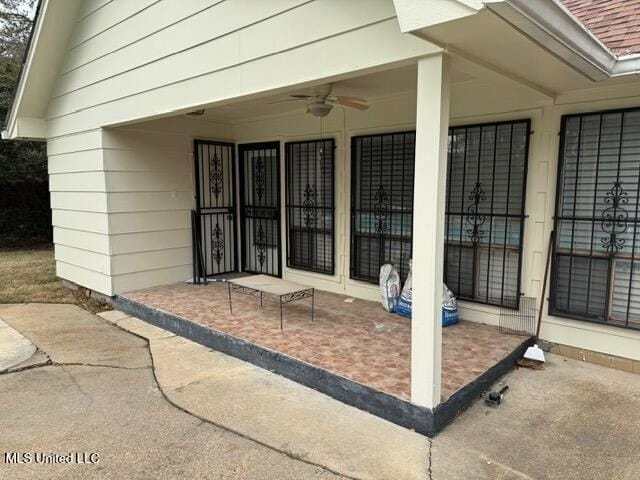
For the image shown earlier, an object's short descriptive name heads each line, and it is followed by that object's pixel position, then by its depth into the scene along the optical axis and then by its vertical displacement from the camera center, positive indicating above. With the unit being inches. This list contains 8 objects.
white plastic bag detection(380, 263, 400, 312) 186.7 -41.1
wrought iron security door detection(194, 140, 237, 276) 252.4 -9.4
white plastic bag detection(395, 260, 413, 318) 179.3 -45.2
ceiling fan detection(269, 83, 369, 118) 157.5 +32.6
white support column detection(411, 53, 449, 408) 95.9 -8.2
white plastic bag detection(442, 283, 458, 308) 170.6 -42.4
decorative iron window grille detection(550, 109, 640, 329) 139.0 -9.8
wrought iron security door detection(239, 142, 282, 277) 249.6 -10.2
